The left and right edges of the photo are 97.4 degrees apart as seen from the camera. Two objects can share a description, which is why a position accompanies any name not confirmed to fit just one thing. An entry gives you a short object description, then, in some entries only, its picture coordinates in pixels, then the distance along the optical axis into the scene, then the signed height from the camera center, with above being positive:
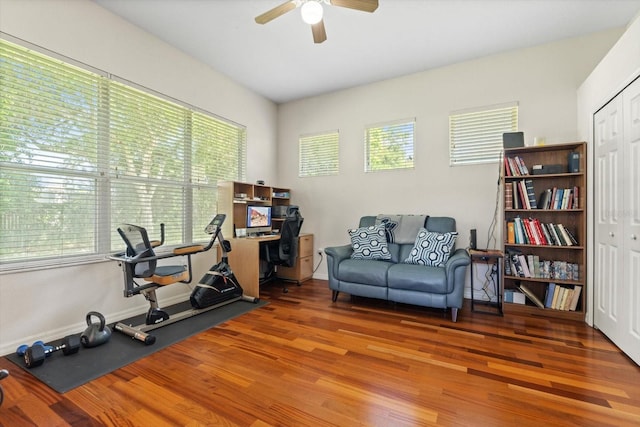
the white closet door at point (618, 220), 1.99 -0.06
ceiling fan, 2.05 +1.54
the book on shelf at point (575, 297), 2.77 -0.84
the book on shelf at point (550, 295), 2.89 -0.85
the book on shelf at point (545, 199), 2.91 +0.14
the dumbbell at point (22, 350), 2.04 -1.00
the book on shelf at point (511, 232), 3.02 -0.21
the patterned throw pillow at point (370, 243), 3.42 -0.38
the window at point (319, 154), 4.49 +0.95
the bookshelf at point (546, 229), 2.80 -0.17
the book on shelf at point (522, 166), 2.99 +0.50
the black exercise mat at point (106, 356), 1.81 -1.06
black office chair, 3.74 -0.45
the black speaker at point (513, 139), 3.02 +0.79
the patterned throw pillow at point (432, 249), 3.07 -0.41
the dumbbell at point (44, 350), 1.90 -0.98
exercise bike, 2.32 -0.62
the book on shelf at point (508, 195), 3.03 +0.19
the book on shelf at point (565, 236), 2.82 -0.24
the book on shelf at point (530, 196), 2.96 +0.17
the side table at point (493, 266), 2.91 -0.62
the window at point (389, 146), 3.94 +0.97
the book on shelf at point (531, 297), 2.93 -0.89
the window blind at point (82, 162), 2.18 +0.48
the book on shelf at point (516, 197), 3.01 +0.17
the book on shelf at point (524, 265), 2.98 -0.56
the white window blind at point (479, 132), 3.40 +1.01
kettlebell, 2.20 -0.97
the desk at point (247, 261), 3.45 -0.61
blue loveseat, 2.77 -0.57
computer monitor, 3.94 -0.09
